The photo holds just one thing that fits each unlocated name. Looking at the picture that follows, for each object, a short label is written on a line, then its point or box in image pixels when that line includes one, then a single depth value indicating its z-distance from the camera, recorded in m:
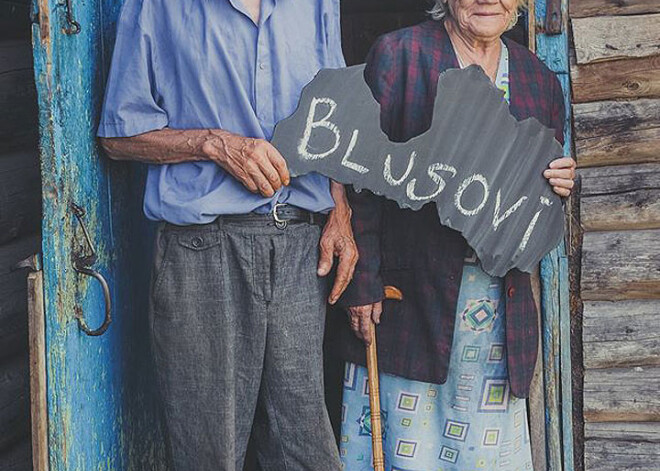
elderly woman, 3.03
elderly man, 2.73
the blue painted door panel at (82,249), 2.73
